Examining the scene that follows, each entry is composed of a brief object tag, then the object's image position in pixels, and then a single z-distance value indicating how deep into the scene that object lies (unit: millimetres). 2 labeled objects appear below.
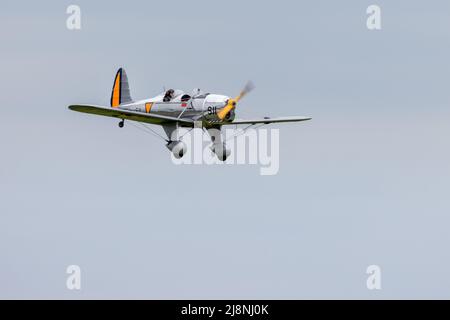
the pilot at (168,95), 61375
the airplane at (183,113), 59438
